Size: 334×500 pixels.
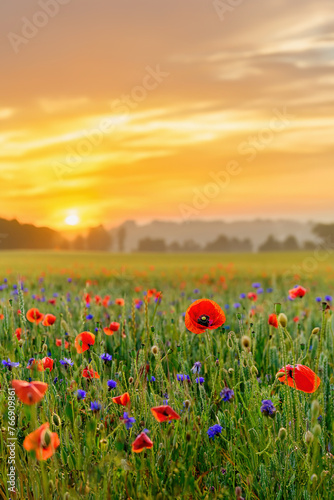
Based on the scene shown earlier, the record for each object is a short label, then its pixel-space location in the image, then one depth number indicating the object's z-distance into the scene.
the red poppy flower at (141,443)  1.74
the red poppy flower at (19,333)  3.65
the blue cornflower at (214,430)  2.36
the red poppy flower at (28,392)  1.62
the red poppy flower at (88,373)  2.52
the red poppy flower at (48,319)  3.45
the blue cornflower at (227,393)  2.53
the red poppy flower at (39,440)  1.69
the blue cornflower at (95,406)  2.22
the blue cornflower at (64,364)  3.06
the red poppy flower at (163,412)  1.77
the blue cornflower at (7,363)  2.44
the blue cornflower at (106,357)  3.23
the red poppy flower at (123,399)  2.23
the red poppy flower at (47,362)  2.60
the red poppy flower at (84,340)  2.83
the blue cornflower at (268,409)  2.06
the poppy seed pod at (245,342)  2.38
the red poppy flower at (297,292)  3.35
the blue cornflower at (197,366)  2.85
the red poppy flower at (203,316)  2.53
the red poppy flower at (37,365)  2.15
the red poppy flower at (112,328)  3.43
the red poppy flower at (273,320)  3.40
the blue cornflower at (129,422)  2.16
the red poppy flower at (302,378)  2.14
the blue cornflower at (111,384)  2.66
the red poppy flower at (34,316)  3.64
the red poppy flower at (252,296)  5.00
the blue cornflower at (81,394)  2.49
